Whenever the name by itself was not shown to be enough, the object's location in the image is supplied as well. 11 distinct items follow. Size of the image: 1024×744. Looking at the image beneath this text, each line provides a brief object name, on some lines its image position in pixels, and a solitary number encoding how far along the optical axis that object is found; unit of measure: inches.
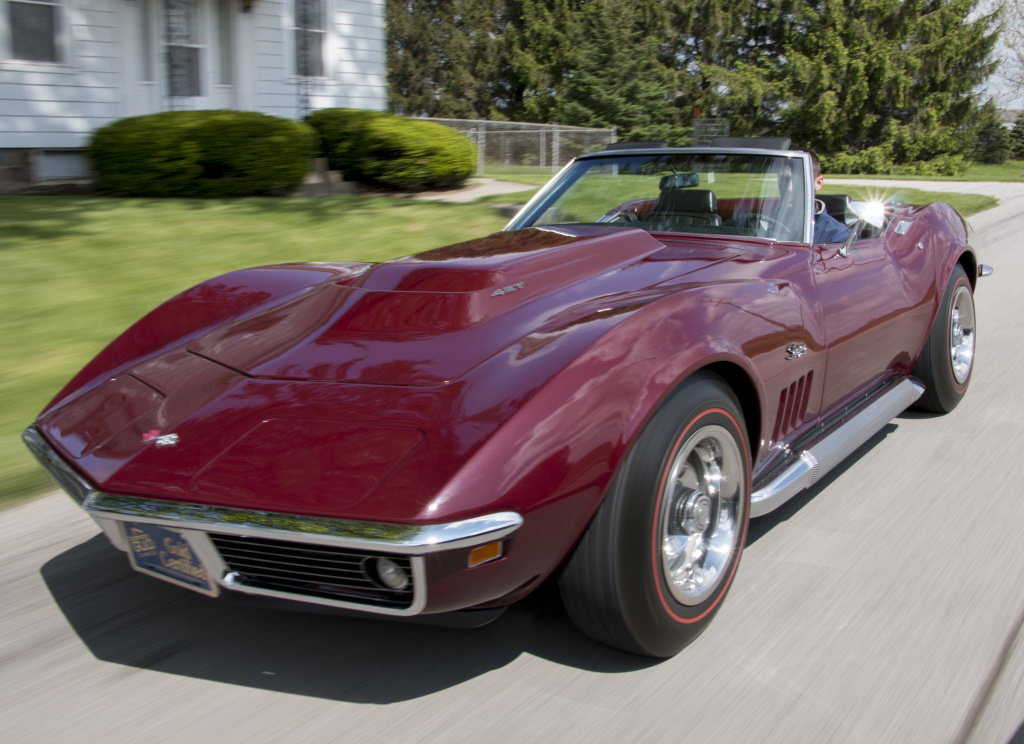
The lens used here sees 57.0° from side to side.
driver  151.9
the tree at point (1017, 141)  1390.3
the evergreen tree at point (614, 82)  1333.7
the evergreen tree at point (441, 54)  1819.6
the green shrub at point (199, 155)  381.7
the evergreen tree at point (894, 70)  1293.1
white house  424.5
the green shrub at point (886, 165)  1264.8
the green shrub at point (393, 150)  459.5
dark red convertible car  83.7
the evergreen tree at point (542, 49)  1480.1
